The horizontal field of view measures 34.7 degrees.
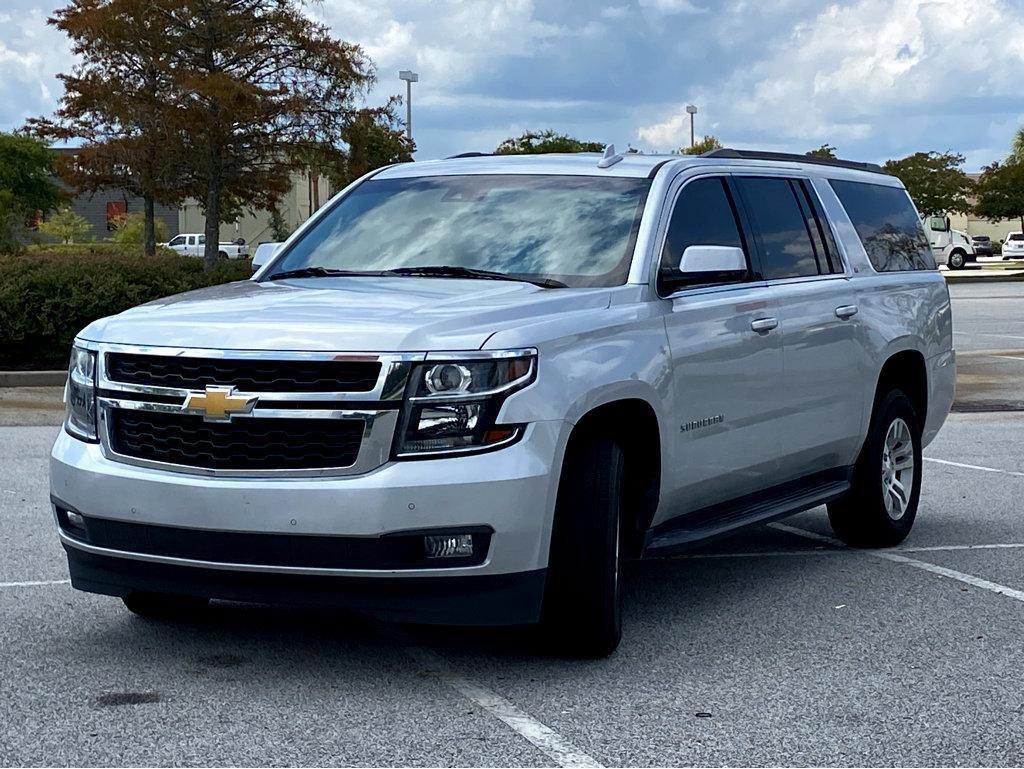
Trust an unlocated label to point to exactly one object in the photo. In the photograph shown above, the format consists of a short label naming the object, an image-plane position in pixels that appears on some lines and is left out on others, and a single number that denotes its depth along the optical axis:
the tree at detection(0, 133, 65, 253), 72.88
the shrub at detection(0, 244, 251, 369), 18.70
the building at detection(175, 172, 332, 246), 87.81
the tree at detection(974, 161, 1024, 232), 72.94
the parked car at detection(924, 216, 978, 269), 69.88
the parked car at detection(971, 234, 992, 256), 96.44
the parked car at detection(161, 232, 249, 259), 71.94
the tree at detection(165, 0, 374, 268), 32.44
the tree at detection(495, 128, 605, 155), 75.76
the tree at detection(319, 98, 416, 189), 33.28
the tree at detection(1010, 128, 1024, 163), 109.06
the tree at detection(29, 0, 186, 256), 32.94
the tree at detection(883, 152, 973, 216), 76.38
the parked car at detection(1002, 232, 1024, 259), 86.00
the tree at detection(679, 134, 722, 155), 85.04
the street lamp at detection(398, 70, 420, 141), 58.42
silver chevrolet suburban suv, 5.46
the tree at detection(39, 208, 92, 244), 74.69
